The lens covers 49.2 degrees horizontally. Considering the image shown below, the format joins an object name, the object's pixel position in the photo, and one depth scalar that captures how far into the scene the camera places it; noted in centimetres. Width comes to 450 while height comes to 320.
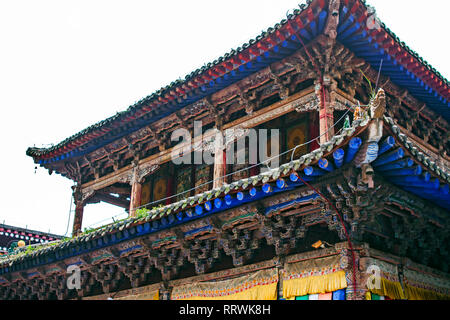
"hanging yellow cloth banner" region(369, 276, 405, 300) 745
